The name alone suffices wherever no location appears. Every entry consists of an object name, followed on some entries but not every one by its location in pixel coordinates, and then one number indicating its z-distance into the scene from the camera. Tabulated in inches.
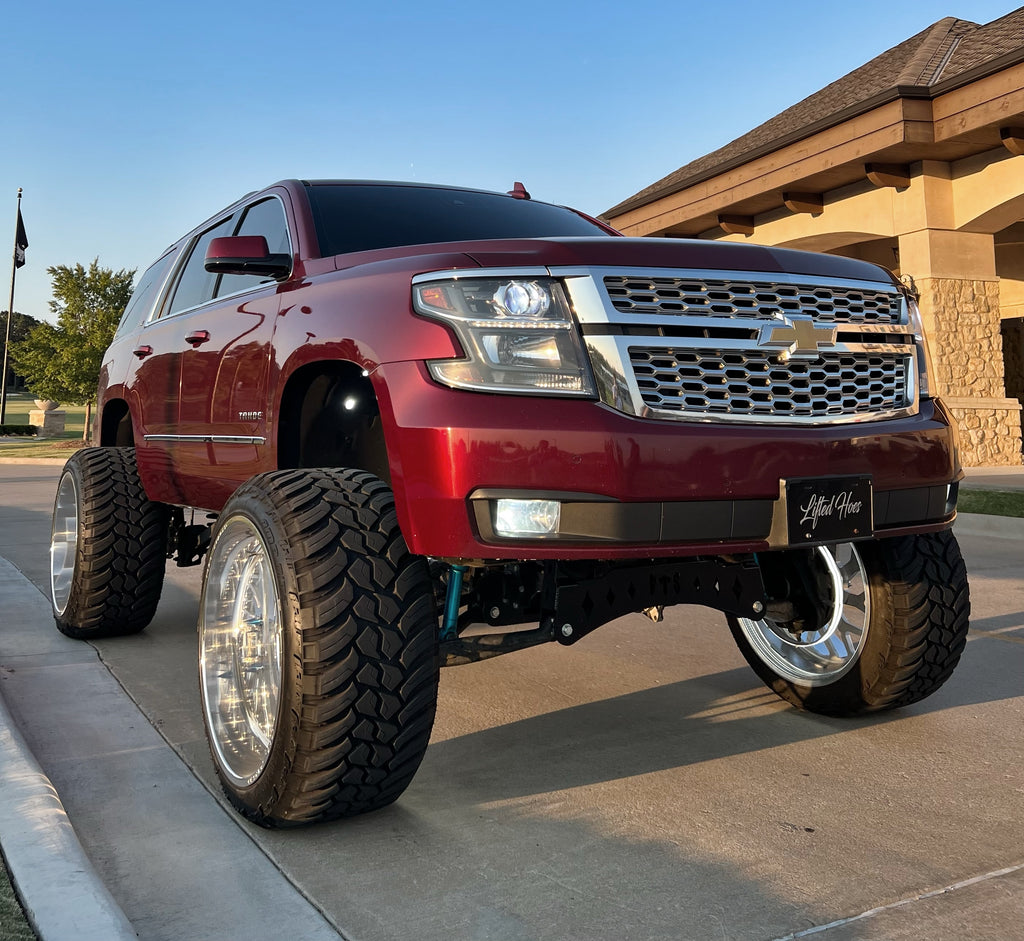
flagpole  1601.3
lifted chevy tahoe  113.7
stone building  581.9
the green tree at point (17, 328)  4148.4
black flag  1599.5
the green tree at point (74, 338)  1505.9
